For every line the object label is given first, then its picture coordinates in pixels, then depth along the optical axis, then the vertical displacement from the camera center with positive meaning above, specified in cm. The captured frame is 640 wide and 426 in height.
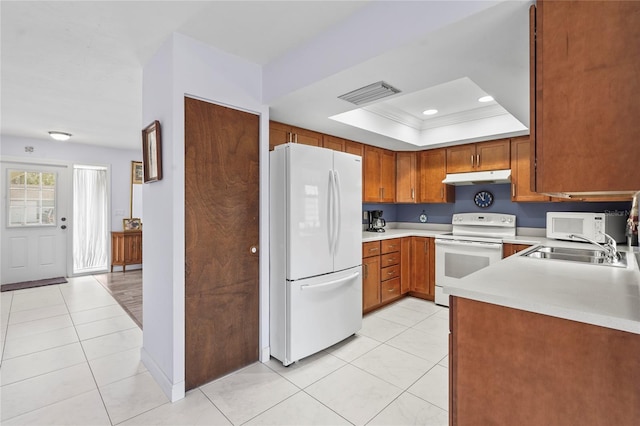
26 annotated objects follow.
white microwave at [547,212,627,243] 309 -12
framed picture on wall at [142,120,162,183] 220 +44
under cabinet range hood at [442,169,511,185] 373 +44
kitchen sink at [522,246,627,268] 207 -32
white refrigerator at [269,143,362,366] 248 -32
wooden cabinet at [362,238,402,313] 358 -74
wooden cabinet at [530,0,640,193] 112 +45
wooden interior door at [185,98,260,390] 216 -21
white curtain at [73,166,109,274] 598 -14
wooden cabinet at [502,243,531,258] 337 -39
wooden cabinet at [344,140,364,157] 384 +82
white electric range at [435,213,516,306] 355 -36
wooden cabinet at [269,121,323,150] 299 +79
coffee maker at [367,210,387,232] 442 -14
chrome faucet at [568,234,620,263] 212 -29
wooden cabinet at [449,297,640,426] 109 -62
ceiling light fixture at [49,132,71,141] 454 +112
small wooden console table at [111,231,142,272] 584 -68
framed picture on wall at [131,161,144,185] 610 +78
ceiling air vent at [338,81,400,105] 224 +91
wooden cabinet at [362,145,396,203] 413 +52
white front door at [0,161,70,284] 495 -15
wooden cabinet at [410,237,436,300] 409 -73
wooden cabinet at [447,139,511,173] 384 +73
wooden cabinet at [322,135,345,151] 356 +81
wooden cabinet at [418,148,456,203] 437 +50
